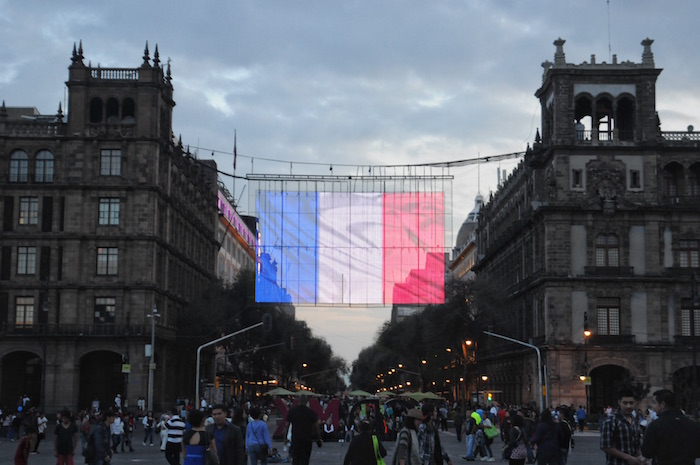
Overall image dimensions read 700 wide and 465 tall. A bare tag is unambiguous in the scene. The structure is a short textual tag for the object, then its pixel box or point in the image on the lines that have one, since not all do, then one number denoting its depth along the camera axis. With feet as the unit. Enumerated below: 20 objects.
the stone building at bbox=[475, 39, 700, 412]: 232.53
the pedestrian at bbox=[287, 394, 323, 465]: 66.64
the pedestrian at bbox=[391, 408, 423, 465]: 47.44
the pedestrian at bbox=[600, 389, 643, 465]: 41.24
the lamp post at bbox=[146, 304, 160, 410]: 214.63
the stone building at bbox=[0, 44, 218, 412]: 232.12
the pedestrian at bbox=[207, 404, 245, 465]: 50.96
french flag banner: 223.51
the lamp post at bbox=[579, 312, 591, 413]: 207.27
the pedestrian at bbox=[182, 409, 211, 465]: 45.39
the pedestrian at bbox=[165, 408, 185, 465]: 76.64
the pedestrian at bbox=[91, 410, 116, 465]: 67.56
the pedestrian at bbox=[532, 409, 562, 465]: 61.67
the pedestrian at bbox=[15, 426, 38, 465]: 66.13
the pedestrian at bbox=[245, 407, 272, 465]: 68.64
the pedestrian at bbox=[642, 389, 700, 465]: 36.04
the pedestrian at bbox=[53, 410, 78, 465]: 69.00
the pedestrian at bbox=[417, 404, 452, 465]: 50.90
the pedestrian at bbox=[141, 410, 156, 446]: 149.38
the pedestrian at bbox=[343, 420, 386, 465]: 48.70
